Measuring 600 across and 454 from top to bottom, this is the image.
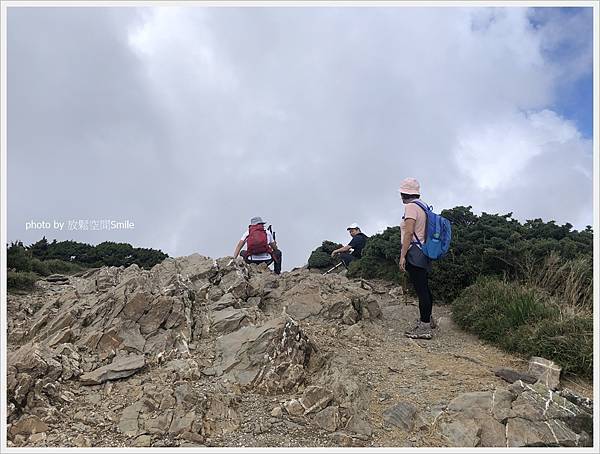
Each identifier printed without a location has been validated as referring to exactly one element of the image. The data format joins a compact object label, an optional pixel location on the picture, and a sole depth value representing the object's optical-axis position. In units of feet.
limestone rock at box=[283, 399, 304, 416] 17.89
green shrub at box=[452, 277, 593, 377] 22.75
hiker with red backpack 39.32
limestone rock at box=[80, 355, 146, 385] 19.27
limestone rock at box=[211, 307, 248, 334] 24.26
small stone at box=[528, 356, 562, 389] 21.14
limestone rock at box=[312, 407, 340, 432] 17.34
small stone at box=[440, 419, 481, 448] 17.03
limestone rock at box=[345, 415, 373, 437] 17.43
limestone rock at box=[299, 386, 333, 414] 18.02
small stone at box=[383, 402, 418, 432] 17.98
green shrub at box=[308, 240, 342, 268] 57.52
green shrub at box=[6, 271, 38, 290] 35.27
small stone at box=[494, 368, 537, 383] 21.32
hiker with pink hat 25.89
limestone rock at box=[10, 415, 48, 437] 16.35
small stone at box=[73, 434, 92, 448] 15.93
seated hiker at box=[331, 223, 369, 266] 46.16
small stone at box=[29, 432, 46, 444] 16.08
